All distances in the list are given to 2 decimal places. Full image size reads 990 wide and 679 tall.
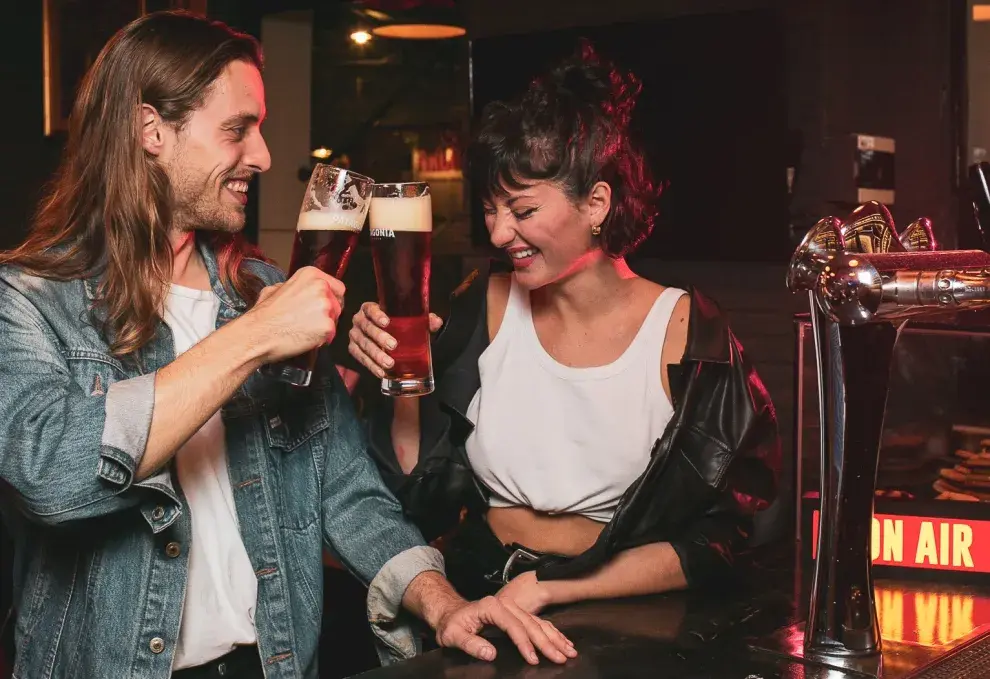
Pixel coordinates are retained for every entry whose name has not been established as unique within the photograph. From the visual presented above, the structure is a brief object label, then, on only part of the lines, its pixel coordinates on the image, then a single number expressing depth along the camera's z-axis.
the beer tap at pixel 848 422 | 1.32
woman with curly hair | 1.90
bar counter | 1.34
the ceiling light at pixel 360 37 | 4.38
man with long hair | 1.48
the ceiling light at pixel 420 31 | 4.20
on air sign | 1.72
